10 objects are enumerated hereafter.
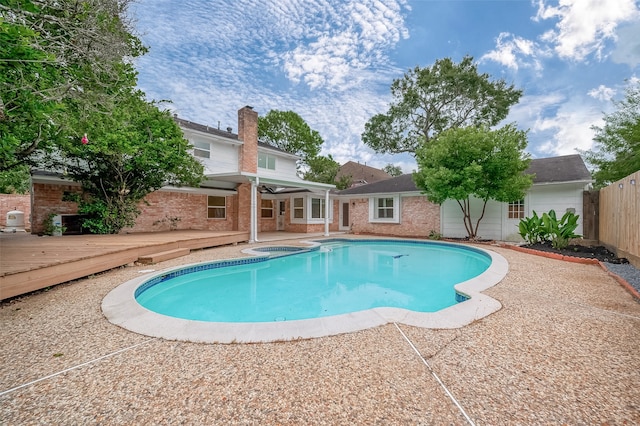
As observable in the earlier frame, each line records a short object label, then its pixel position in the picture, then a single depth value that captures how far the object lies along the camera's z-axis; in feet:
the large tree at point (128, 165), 28.68
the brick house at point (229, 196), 33.65
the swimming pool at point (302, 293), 10.60
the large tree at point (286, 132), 88.58
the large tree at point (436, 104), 69.87
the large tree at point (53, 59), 10.89
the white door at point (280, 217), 58.80
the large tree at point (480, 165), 35.58
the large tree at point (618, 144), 40.91
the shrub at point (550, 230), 29.09
